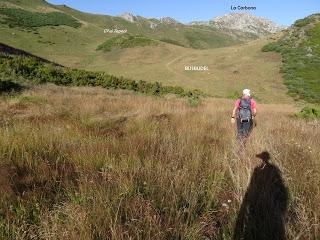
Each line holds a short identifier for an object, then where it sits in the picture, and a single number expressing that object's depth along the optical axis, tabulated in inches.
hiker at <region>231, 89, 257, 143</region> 348.8
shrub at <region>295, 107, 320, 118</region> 666.2
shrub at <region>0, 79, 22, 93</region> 636.1
